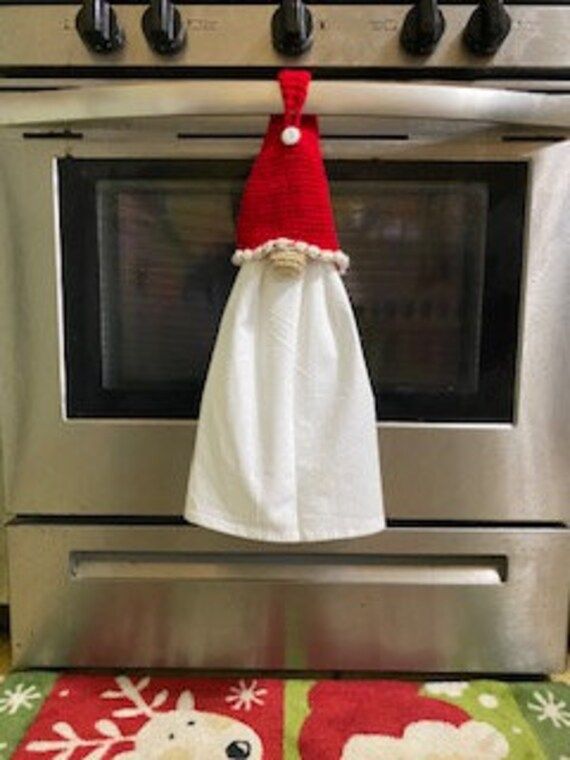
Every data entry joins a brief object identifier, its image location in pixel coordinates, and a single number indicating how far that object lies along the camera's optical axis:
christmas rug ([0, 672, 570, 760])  0.71
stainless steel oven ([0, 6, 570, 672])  0.73
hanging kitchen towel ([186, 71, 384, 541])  0.69
